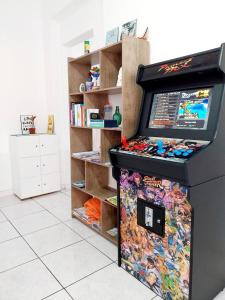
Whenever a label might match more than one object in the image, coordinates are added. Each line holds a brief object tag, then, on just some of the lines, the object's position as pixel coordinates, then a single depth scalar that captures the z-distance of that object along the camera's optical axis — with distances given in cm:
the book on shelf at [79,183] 279
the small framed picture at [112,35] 247
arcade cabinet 139
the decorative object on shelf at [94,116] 246
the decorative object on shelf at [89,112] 249
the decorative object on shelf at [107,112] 264
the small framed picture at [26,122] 378
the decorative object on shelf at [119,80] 216
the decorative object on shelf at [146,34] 218
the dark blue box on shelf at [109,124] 225
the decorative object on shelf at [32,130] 379
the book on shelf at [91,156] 241
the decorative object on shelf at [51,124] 396
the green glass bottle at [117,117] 232
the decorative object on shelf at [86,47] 256
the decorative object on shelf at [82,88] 268
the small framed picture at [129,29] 229
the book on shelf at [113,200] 227
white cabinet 348
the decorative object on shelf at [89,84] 256
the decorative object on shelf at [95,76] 248
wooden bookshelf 201
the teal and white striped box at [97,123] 229
